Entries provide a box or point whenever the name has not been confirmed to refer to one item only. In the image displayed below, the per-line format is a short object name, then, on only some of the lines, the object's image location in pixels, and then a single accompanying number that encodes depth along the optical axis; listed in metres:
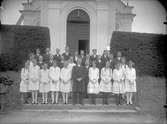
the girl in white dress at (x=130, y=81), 5.00
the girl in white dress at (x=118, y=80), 5.39
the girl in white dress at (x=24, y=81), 4.80
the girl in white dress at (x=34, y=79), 5.20
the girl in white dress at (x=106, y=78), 5.41
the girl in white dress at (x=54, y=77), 5.44
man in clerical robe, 5.14
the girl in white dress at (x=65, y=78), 5.40
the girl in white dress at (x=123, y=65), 5.13
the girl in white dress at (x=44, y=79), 5.37
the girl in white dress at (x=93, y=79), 5.32
